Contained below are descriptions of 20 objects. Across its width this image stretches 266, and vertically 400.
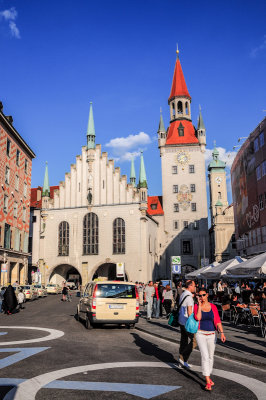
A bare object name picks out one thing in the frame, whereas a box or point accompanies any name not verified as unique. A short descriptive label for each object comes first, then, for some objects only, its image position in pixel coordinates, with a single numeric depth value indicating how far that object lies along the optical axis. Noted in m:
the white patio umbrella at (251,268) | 14.39
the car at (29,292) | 30.27
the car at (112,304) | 13.24
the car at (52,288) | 44.44
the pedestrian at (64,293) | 31.36
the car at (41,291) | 36.13
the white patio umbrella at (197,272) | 23.54
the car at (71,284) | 54.79
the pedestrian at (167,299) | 17.59
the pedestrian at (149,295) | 17.44
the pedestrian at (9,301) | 20.22
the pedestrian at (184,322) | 7.23
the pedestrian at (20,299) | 23.40
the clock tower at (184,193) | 58.91
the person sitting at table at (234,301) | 16.52
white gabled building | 51.97
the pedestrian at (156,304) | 18.26
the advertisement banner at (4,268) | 28.95
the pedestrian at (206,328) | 6.08
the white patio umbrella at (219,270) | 18.69
